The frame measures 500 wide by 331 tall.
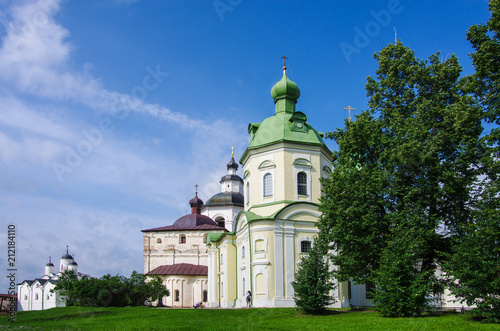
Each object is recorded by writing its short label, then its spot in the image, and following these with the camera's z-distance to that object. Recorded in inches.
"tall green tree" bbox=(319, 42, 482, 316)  660.1
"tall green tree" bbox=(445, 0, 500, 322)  558.6
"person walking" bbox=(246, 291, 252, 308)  994.7
